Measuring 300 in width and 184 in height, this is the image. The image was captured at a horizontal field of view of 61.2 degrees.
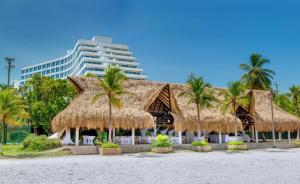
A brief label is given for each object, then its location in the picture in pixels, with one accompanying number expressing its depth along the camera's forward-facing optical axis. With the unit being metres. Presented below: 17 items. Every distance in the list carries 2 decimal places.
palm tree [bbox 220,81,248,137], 23.92
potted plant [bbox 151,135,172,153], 19.65
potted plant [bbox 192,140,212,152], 21.32
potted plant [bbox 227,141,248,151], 22.34
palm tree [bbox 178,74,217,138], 22.70
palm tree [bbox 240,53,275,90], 41.05
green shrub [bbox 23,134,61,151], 19.04
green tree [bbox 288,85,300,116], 39.17
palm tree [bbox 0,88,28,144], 23.37
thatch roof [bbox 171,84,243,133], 22.94
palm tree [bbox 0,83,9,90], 32.30
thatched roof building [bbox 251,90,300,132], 27.09
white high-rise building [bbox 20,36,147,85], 86.85
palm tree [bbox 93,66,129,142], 19.30
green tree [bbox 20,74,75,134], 31.88
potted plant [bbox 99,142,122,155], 18.19
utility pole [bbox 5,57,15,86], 34.14
